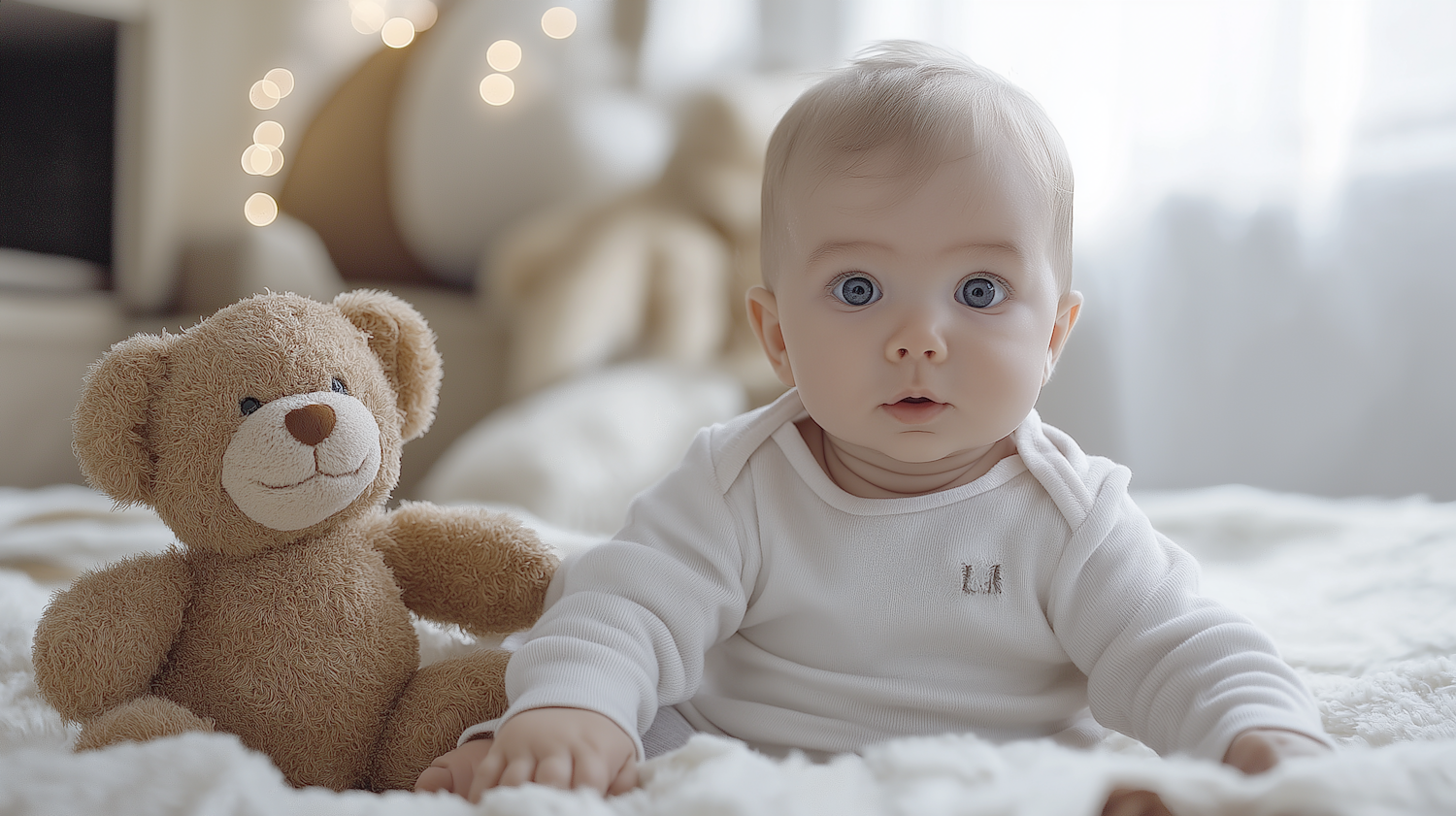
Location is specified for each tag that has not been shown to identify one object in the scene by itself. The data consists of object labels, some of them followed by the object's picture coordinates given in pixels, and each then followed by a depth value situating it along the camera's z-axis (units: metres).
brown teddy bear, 0.53
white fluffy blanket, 0.40
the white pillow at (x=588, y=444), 1.32
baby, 0.61
